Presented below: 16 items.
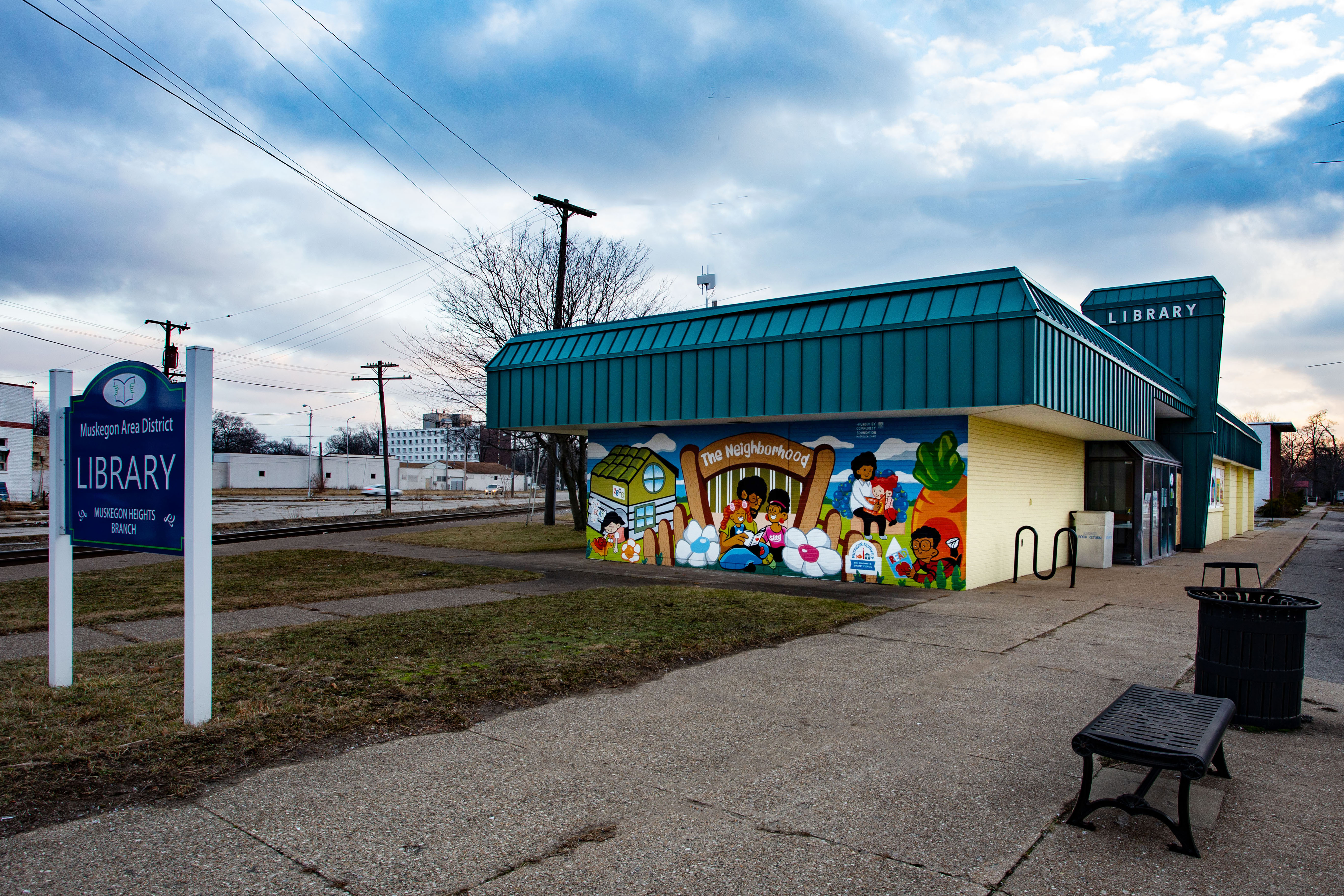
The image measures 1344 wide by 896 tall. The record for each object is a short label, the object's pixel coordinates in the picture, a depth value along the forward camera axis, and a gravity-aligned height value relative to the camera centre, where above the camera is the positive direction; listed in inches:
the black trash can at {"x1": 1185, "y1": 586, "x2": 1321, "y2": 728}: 201.8 -52.4
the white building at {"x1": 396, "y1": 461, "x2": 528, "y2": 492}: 3946.9 -231.7
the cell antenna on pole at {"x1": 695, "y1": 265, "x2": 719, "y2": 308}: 767.7 +149.4
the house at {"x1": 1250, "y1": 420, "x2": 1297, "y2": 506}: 2007.9 -27.6
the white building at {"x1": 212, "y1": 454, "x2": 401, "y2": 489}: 3063.5 -163.7
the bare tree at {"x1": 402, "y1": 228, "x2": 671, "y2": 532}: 1043.3 +161.7
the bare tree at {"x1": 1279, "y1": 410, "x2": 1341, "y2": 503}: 3843.5 -20.7
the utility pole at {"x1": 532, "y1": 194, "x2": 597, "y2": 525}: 936.3 +233.4
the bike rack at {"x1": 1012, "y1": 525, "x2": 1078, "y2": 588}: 495.5 -68.4
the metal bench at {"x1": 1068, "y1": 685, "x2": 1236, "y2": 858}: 139.9 -54.7
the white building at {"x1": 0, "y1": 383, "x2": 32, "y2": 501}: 1701.5 -35.7
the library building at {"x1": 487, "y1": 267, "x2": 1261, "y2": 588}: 438.3 +11.7
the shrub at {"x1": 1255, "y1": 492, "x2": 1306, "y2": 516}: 1964.8 -141.5
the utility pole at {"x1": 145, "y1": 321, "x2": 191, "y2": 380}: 1550.2 +146.7
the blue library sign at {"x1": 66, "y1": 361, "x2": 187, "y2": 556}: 202.5 -9.0
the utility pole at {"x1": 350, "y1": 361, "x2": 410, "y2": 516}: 1557.6 +47.3
